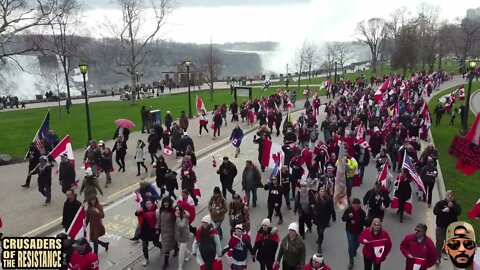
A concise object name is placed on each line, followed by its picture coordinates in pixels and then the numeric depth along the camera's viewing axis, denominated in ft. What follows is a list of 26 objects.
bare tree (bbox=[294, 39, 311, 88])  280.88
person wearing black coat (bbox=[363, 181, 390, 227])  31.89
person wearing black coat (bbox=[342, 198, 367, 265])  28.55
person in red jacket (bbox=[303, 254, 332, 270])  21.16
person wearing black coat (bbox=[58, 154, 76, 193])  42.16
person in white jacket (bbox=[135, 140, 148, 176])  51.13
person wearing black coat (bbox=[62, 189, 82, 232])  30.83
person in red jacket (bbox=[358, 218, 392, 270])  25.40
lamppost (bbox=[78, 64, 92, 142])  61.83
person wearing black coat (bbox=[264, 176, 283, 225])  35.35
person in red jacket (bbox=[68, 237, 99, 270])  22.67
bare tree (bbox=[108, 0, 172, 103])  139.03
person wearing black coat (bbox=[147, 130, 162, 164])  55.67
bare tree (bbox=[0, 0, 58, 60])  63.62
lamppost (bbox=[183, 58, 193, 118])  95.70
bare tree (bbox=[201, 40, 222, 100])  167.88
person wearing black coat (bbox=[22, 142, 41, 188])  47.11
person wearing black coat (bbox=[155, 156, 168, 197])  42.09
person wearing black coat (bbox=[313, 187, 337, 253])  31.01
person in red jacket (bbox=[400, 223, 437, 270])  24.08
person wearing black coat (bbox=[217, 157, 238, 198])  40.63
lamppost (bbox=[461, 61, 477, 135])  77.00
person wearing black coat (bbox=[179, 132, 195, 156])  55.77
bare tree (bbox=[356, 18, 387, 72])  343.87
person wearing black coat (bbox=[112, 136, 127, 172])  51.78
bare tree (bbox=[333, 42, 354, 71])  319.80
